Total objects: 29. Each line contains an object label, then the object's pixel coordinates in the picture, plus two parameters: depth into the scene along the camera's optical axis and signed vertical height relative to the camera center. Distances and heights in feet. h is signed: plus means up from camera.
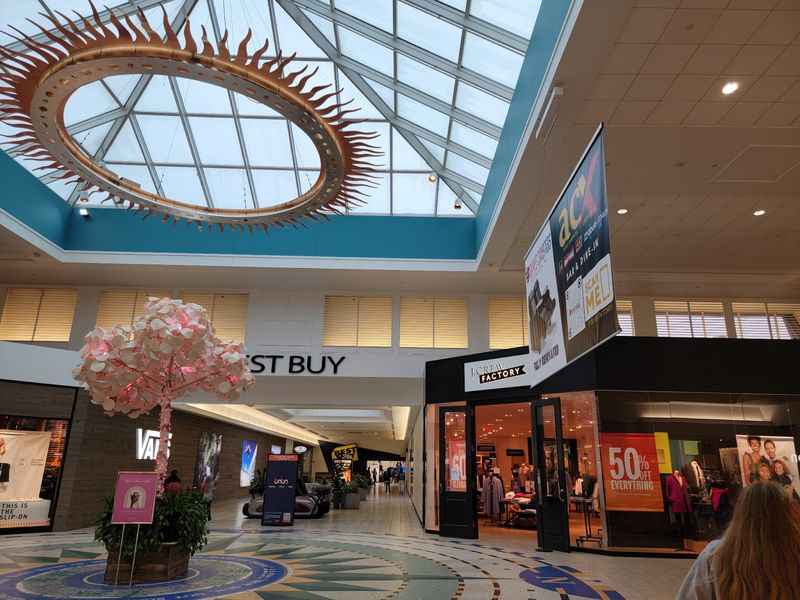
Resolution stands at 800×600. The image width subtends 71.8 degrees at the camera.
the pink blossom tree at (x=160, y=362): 18.84 +3.40
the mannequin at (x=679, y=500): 30.40 -1.48
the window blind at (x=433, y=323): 46.62 +11.84
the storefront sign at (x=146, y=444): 47.85 +1.57
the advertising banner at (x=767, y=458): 30.27 +0.84
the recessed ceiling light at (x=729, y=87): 20.82 +14.04
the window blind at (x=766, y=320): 45.85 +12.34
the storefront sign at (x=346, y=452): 107.14 +2.55
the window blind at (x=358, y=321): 46.73 +11.86
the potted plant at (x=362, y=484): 73.00 -2.29
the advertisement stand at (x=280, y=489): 43.35 -1.88
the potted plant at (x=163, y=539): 20.18 -2.75
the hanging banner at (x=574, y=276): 13.33 +5.26
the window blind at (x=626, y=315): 46.19 +12.63
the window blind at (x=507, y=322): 46.78 +12.03
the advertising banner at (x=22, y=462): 37.32 -0.17
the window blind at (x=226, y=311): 47.09 +12.64
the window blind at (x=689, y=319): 46.39 +12.46
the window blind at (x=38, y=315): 46.52 +11.92
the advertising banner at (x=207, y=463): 59.52 +0.03
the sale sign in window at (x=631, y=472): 30.50 -0.03
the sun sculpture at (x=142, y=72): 15.69 +10.88
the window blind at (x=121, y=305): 47.14 +12.87
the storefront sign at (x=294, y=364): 44.65 +7.85
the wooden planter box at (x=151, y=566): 20.07 -3.67
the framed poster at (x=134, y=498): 19.42 -1.24
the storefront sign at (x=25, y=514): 36.37 -3.48
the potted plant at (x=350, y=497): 62.80 -3.40
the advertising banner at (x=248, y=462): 74.02 +0.27
